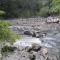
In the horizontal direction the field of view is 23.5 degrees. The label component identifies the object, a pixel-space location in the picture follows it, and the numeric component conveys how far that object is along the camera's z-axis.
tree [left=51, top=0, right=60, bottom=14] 15.41
